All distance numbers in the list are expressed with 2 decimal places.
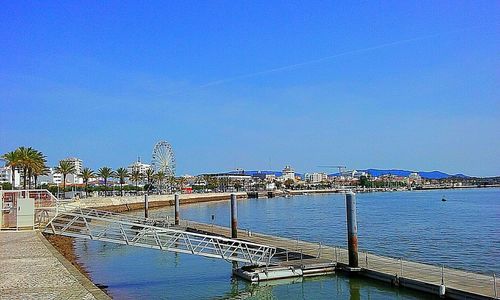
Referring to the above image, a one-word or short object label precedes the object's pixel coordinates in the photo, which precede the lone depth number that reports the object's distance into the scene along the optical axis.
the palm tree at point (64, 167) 108.50
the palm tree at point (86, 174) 128.40
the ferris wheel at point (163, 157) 126.00
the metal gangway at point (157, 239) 23.40
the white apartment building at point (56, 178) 194.64
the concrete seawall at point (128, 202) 90.16
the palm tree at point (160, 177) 137.75
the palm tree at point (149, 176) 158.12
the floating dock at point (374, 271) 20.27
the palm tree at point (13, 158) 78.62
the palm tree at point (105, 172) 136.38
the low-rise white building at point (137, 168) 181.75
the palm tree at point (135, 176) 159.54
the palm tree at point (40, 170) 85.07
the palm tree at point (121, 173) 143.52
